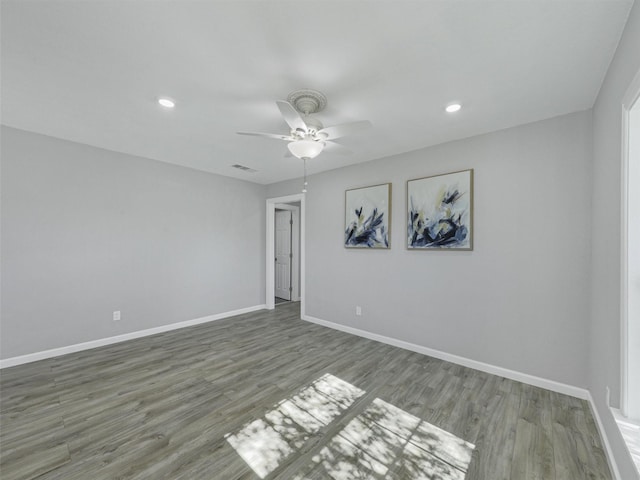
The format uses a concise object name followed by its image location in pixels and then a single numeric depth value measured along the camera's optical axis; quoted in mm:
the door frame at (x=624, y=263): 1454
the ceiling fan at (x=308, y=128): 2062
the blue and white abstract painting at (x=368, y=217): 3695
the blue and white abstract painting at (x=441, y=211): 2979
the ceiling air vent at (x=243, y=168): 4193
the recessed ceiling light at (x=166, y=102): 2261
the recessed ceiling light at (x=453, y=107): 2314
